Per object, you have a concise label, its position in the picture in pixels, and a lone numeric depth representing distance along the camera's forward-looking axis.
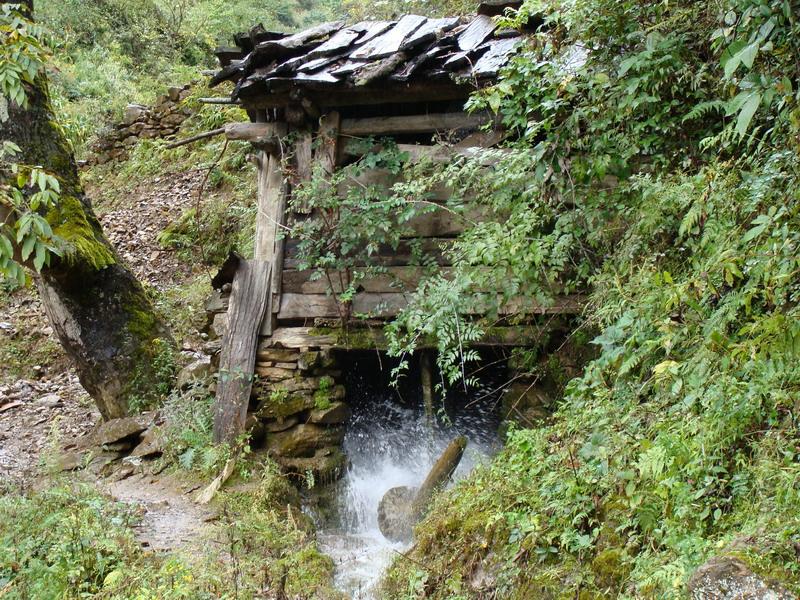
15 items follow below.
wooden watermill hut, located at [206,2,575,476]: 6.46
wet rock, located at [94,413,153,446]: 7.36
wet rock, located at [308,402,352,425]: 6.86
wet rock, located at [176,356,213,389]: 7.69
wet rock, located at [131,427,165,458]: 7.06
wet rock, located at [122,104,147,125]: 15.20
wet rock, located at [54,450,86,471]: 6.99
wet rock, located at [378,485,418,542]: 6.14
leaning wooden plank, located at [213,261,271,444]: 6.83
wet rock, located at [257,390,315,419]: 6.86
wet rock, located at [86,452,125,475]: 6.98
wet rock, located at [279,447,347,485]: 6.64
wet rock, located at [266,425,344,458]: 6.76
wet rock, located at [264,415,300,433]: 6.89
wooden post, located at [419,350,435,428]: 7.15
